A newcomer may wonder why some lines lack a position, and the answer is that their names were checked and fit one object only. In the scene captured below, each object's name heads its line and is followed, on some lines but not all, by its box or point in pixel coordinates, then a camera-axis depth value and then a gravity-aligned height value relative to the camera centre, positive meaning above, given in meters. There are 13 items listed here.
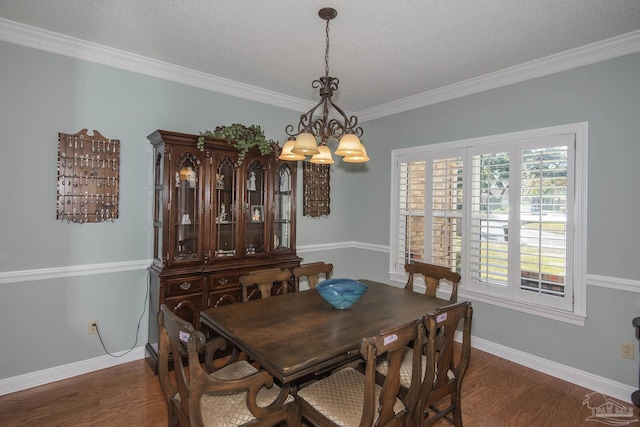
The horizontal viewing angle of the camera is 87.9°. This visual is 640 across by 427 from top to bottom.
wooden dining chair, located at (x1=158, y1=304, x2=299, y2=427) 1.41 -0.91
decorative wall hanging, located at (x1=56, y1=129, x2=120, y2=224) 2.82 +0.26
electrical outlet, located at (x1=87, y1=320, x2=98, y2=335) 2.96 -1.08
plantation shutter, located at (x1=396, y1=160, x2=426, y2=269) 4.08 -0.01
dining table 1.62 -0.70
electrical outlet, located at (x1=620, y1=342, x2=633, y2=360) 2.63 -1.08
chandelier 2.11 +0.46
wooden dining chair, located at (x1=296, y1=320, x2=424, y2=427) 1.47 -1.00
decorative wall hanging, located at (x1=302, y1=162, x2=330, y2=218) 4.44 +0.29
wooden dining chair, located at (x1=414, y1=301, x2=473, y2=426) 1.73 -0.85
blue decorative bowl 2.25 -0.56
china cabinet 2.98 -0.14
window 2.91 -0.03
